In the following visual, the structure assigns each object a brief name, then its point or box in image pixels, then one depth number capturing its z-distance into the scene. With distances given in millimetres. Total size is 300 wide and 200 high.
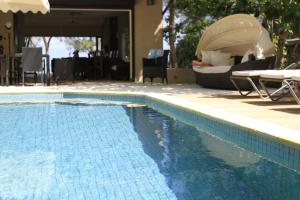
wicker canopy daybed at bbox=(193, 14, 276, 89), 7951
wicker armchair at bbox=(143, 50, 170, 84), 9739
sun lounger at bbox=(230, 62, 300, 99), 5989
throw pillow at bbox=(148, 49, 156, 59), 10108
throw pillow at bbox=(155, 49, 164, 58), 9978
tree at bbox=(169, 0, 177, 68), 10982
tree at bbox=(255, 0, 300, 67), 6573
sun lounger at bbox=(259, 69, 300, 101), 5185
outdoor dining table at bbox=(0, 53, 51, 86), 9206
